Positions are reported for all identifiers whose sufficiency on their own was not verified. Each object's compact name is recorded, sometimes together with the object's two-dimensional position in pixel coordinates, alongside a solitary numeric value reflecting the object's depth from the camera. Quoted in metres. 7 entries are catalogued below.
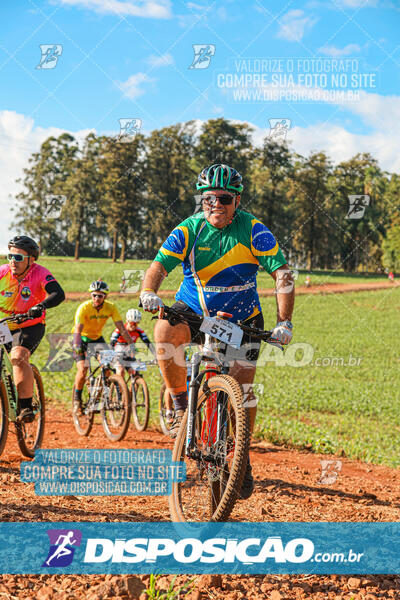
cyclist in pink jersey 6.17
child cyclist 9.41
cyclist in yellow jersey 9.12
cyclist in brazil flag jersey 4.27
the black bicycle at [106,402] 8.72
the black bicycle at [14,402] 5.78
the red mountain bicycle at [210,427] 3.69
